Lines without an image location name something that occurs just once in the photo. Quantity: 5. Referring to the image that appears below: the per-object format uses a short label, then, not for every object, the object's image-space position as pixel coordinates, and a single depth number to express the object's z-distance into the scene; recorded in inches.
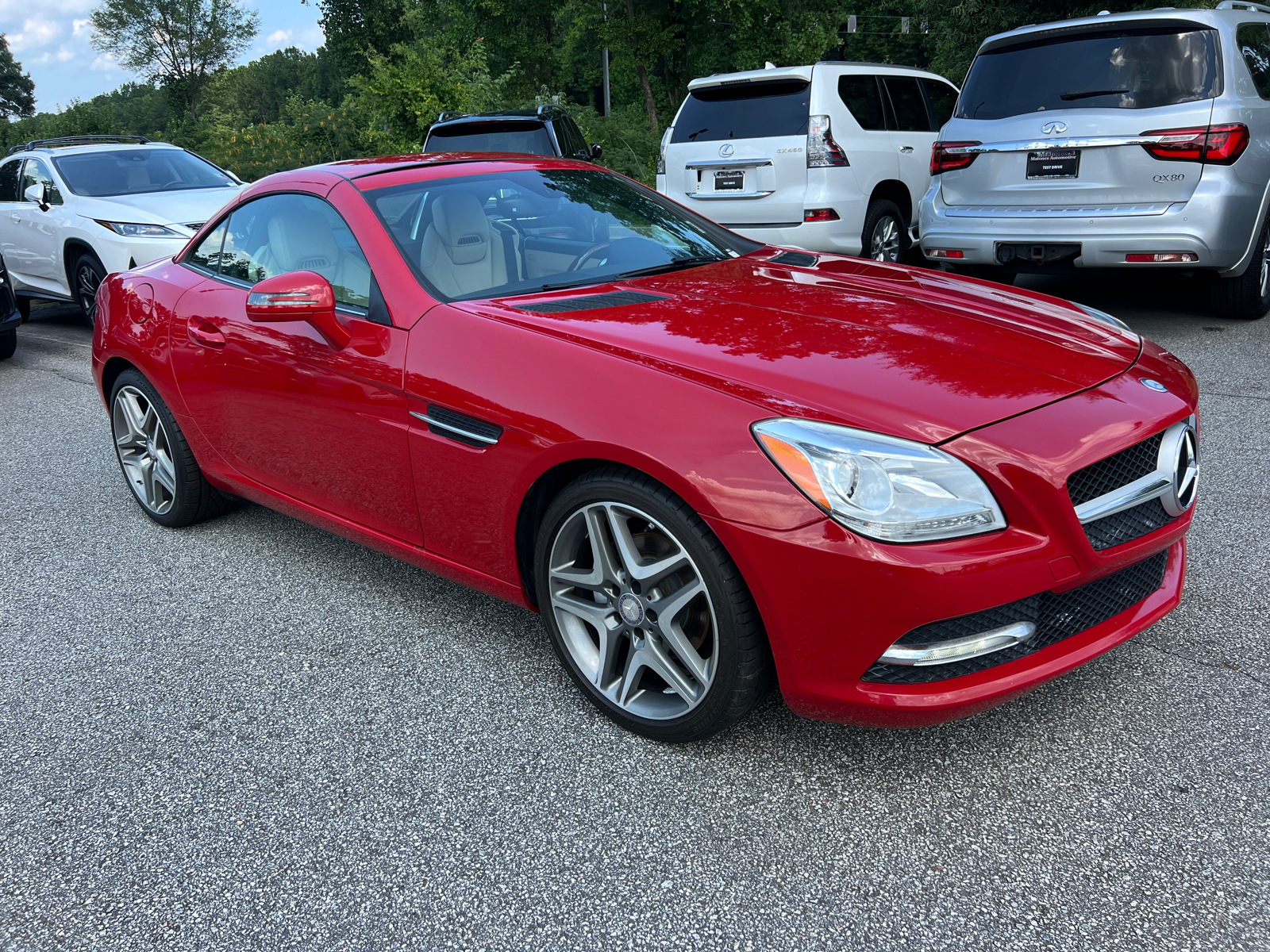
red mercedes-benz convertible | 86.0
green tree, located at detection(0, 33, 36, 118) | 3636.8
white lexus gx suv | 312.5
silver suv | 232.1
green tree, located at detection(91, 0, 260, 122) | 2196.1
